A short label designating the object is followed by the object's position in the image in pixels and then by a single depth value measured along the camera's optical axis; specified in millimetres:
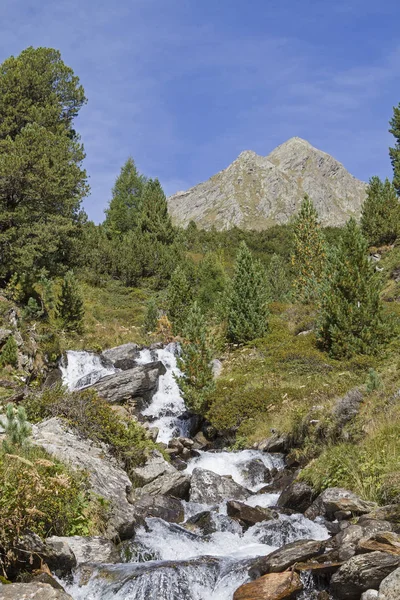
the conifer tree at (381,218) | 35219
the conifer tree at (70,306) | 23828
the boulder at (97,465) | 7699
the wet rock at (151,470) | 10362
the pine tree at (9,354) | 16328
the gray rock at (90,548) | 6320
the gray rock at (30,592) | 4656
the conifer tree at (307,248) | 29141
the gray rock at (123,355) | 21031
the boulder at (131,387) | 16969
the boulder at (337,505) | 7337
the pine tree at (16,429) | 7078
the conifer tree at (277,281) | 36938
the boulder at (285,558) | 5953
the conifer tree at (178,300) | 25766
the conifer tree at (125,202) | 50438
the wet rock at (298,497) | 9070
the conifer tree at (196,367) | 16312
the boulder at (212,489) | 10352
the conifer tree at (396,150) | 41250
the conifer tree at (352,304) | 18391
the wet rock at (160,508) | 9016
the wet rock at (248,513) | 8773
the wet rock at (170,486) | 10141
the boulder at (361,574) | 5008
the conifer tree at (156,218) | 43281
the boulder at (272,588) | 5373
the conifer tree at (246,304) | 22703
